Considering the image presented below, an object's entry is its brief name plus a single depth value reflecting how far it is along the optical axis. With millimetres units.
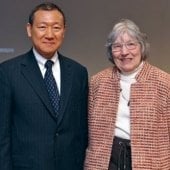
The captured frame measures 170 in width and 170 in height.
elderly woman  1932
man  1890
